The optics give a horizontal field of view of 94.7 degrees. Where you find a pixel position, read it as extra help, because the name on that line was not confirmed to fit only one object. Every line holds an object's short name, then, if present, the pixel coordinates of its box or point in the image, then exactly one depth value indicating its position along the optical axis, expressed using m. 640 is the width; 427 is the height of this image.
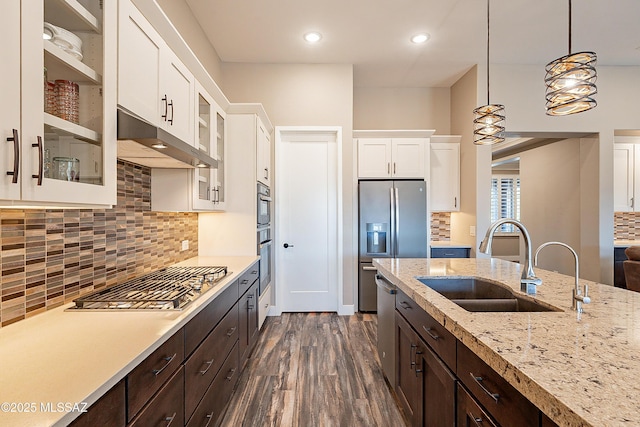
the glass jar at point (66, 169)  0.96
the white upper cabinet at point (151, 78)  1.32
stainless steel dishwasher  2.01
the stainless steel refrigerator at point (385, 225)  3.79
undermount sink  1.48
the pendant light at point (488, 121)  2.10
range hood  1.26
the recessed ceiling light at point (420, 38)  3.20
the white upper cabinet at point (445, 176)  4.17
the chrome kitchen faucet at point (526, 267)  1.48
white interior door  3.85
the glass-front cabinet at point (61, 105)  0.81
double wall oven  3.10
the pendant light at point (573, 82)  1.54
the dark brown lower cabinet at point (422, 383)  1.21
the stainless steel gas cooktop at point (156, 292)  1.35
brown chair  3.15
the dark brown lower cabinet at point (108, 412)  0.72
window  7.35
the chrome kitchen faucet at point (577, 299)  1.16
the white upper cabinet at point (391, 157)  3.92
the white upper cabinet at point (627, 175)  4.46
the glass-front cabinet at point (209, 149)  2.23
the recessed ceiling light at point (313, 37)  3.14
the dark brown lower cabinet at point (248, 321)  2.27
